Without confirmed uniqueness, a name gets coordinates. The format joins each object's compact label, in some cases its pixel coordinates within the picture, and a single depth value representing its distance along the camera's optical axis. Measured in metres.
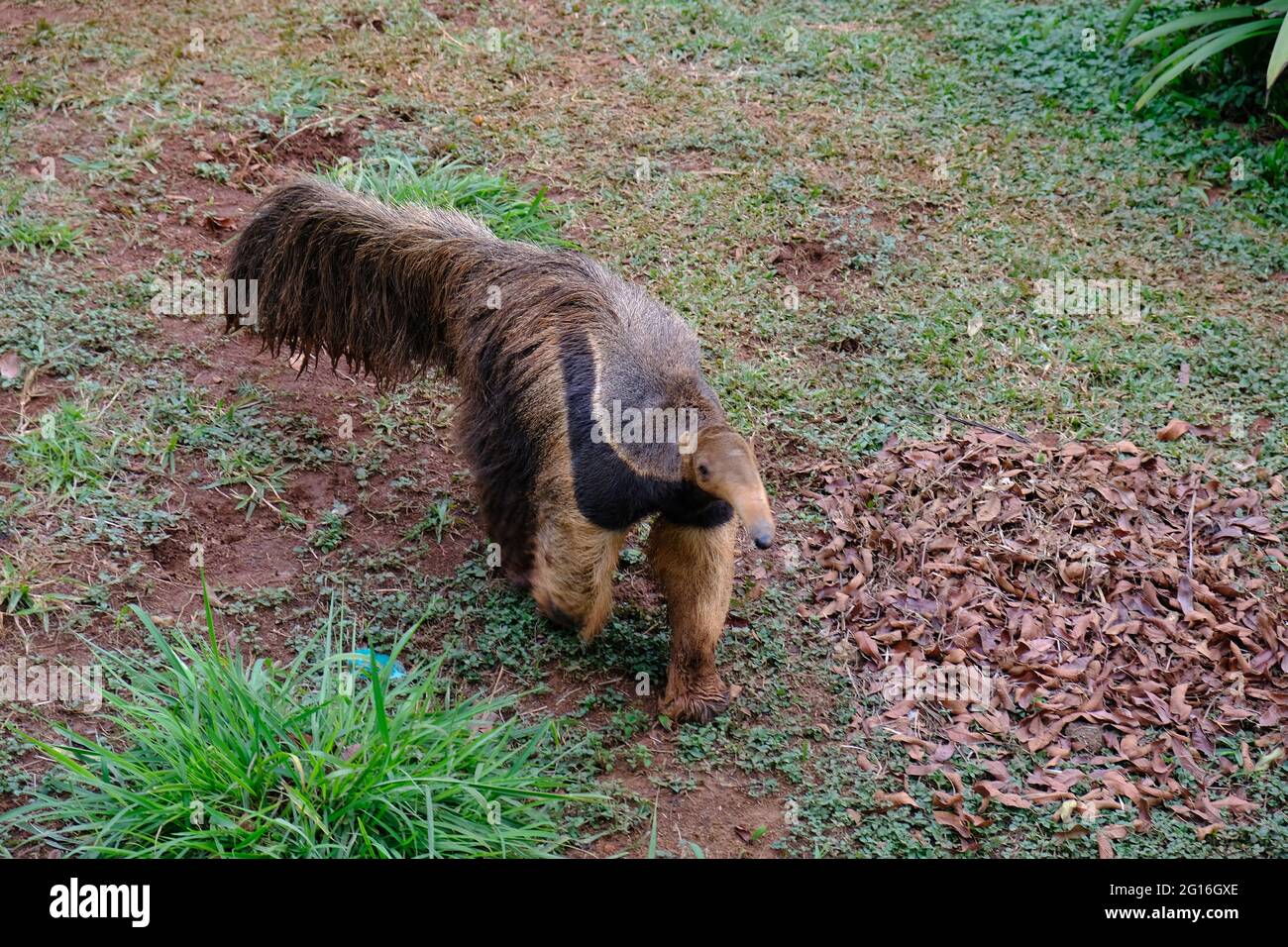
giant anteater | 4.80
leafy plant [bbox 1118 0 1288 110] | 8.48
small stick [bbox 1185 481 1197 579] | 5.76
